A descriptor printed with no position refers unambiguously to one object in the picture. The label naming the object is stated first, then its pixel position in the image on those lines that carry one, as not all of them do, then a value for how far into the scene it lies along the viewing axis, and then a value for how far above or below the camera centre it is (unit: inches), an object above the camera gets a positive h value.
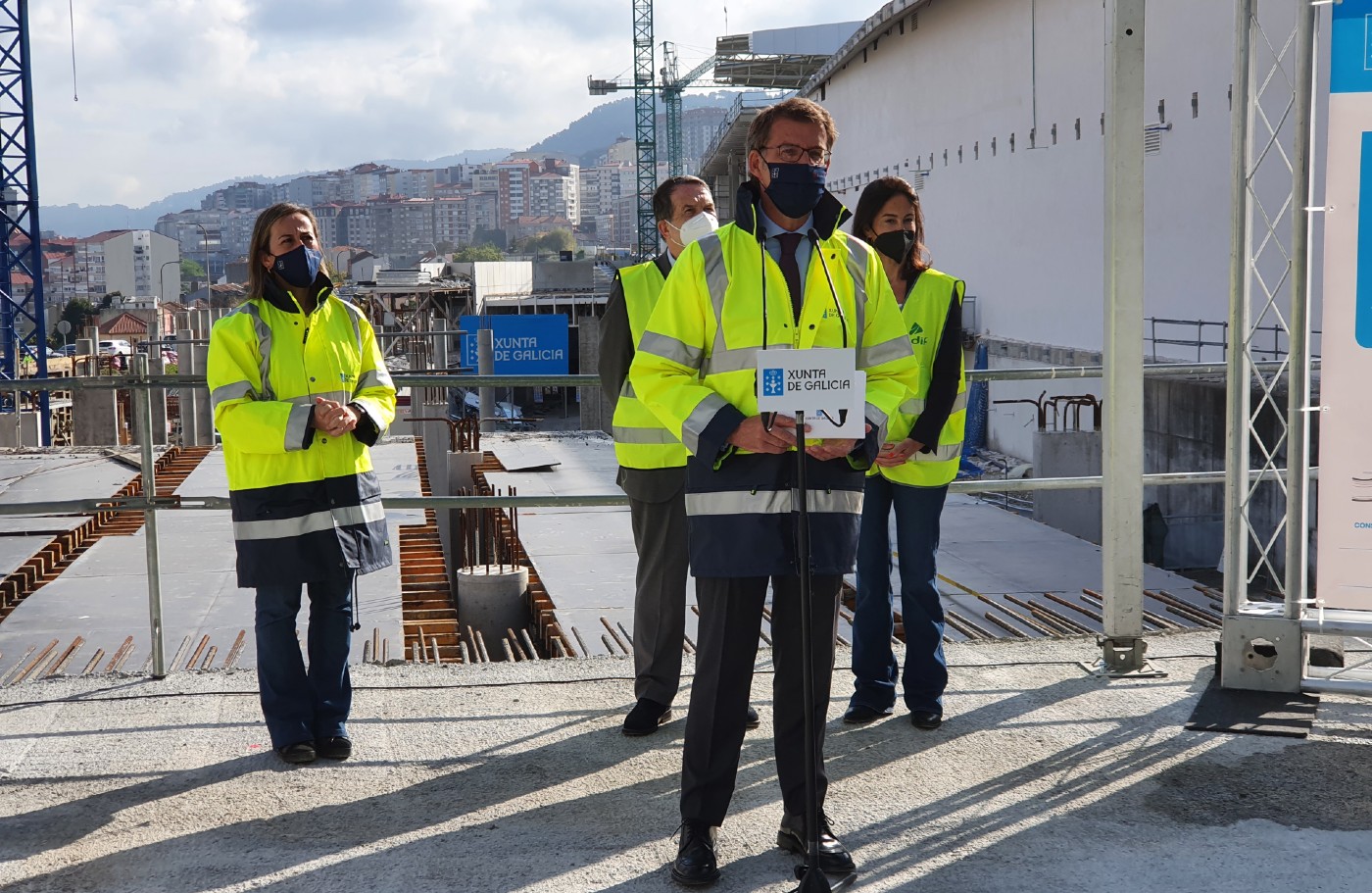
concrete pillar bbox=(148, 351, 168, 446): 1225.6 -31.8
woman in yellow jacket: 180.4 -11.7
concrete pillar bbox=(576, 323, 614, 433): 1582.2 -50.1
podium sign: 136.6 -2.2
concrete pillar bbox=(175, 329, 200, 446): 1085.1 -33.8
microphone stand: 138.3 -34.4
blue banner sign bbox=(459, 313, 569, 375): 1600.6 +32.5
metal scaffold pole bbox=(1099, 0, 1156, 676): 215.2 +1.6
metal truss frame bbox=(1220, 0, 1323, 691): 200.4 -7.7
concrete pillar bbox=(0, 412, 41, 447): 1248.9 -48.5
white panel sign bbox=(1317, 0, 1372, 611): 191.3 +4.5
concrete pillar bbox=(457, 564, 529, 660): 514.6 -86.4
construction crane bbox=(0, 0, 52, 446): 1761.8 +210.4
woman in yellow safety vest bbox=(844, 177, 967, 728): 194.5 -16.3
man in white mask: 193.9 -15.2
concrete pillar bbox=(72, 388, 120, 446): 1212.5 -37.1
